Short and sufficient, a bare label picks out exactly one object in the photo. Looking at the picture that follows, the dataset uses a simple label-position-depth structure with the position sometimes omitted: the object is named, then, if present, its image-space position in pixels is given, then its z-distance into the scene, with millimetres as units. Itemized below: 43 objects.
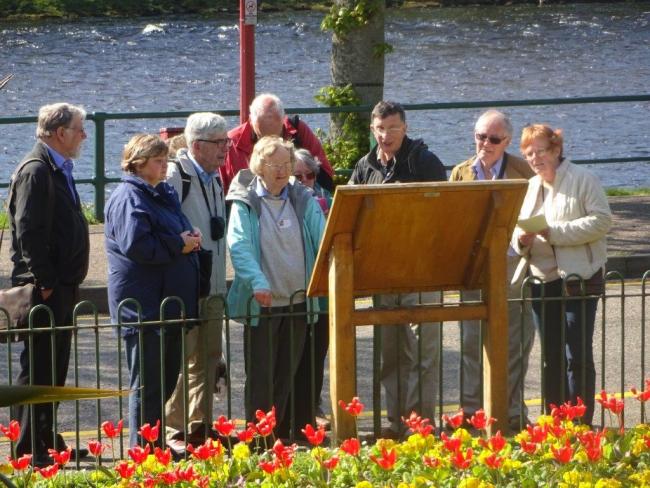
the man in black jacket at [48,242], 13930
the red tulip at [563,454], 10609
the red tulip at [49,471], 10953
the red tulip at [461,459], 10516
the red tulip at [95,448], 11062
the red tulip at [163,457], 11109
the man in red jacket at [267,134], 16609
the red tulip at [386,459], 10648
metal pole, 24766
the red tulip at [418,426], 11555
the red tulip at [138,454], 10812
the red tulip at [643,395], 11961
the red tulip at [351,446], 11031
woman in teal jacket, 14414
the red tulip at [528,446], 11023
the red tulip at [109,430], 11247
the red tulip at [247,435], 11359
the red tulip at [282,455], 11078
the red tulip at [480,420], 11492
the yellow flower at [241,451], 11531
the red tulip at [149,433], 11289
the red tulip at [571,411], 11703
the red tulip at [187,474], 10703
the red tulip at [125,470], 10820
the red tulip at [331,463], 10883
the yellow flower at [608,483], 10648
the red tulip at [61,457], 11055
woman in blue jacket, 13812
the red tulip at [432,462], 11078
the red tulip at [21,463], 10836
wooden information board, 12109
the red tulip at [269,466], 10875
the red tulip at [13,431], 11133
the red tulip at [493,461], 10711
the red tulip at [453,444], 10680
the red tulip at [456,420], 11445
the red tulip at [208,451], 11047
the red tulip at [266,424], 11312
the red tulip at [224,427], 11297
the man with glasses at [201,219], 14914
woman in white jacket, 14781
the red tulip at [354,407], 11645
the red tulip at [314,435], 11084
